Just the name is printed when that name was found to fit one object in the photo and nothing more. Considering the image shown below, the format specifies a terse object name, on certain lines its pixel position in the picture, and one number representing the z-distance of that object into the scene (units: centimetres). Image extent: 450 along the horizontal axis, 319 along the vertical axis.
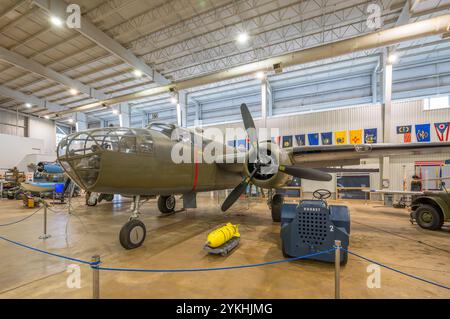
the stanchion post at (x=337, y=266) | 246
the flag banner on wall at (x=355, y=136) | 1486
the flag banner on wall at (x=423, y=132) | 1341
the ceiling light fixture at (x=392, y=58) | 1274
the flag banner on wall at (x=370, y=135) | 1446
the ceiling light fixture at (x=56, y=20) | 977
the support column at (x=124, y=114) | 2239
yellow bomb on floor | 440
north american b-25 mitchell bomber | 430
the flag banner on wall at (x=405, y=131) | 1384
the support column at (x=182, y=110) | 1870
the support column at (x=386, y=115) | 1353
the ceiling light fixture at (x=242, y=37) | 1173
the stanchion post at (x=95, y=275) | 221
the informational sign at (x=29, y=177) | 1847
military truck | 654
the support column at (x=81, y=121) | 2737
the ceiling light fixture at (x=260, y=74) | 1300
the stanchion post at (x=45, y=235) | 581
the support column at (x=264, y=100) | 1639
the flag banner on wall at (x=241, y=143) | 1828
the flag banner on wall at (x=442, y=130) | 1301
